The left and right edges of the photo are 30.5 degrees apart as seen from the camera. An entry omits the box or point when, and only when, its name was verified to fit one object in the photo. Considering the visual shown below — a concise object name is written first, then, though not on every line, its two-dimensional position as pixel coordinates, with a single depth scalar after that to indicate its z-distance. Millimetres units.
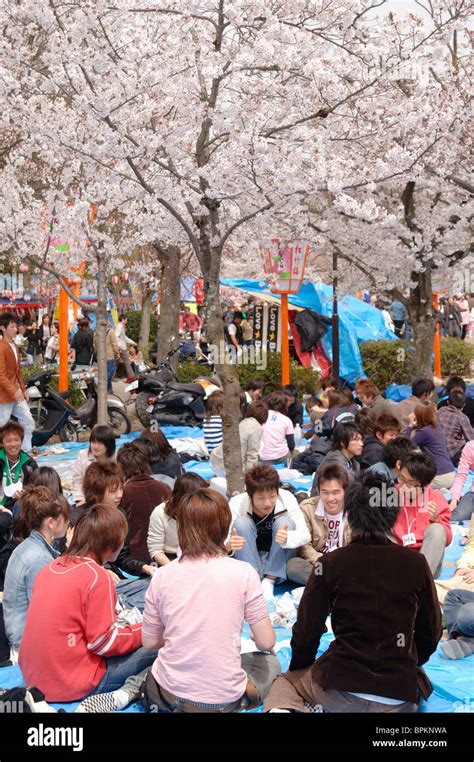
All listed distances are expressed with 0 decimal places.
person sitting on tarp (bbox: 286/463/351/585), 5582
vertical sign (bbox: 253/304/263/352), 16953
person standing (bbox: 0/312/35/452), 9000
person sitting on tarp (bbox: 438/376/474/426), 9509
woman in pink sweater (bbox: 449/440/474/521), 6802
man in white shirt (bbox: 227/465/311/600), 5566
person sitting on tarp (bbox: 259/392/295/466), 9211
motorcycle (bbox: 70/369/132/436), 11281
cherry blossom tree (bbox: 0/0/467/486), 7402
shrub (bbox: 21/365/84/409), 12508
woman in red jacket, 3926
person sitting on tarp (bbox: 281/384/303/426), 10983
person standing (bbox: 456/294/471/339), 24172
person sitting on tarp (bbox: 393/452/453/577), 5422
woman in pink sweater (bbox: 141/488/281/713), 3547
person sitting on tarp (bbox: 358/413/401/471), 7301
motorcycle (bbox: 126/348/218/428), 12359
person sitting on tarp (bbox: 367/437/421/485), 6145
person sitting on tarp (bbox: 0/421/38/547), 6609
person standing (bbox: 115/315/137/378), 16094
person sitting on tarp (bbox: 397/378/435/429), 9102
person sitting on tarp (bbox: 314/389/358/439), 9080
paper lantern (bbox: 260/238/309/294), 12438
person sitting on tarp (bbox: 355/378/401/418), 9336
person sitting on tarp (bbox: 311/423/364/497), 6832
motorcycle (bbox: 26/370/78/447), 10914
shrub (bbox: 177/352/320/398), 14422
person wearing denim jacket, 4445
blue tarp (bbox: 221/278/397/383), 16172
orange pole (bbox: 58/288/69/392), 11973
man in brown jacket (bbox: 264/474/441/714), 3441
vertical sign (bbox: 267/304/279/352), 16781
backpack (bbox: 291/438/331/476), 9109
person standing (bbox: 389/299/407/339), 22859
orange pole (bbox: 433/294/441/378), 15481
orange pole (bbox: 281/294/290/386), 12602
